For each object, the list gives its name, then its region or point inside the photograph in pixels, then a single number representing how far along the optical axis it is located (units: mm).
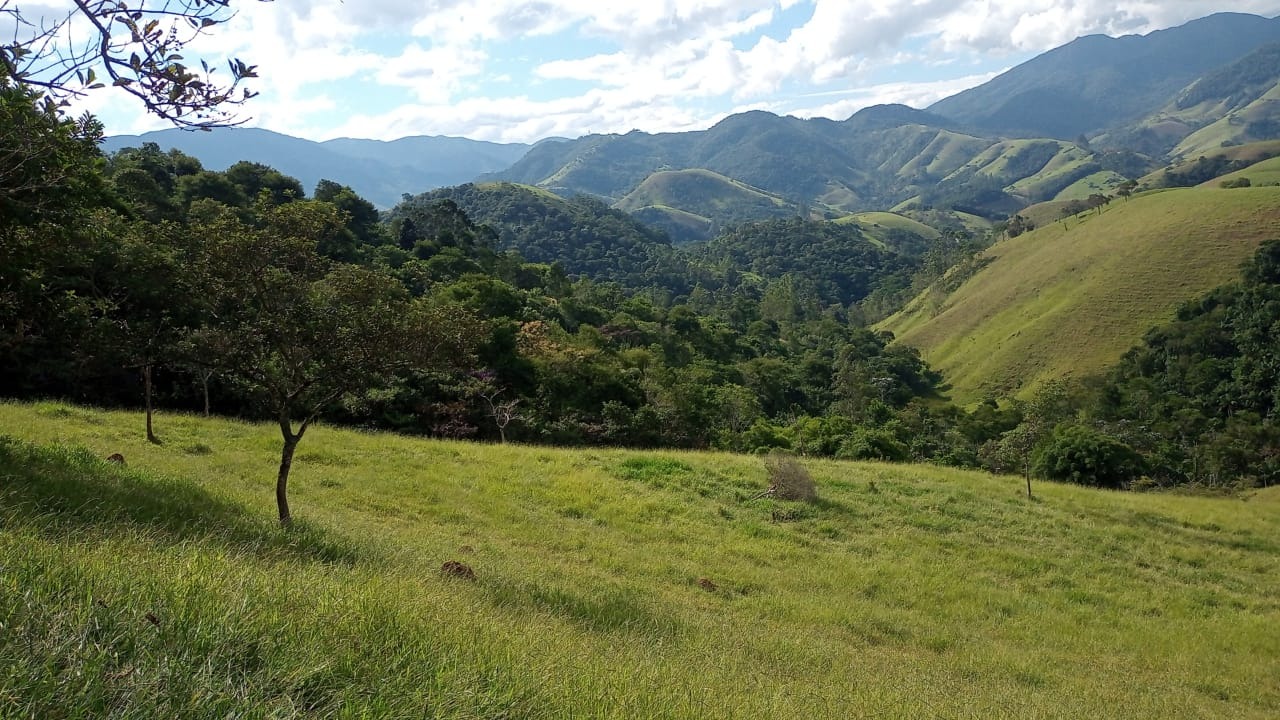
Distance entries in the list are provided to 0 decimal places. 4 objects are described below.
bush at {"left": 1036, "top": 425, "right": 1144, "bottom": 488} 25906
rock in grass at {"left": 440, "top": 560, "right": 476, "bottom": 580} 7797
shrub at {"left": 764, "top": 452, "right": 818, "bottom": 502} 17109
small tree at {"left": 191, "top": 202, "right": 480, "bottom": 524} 9031
